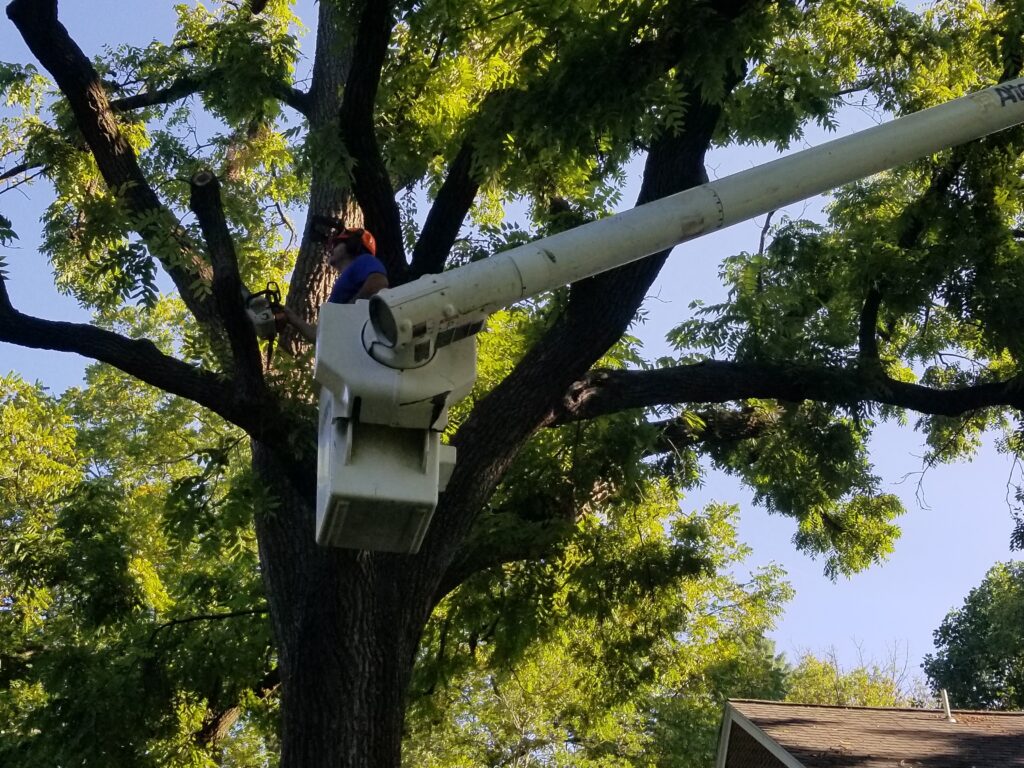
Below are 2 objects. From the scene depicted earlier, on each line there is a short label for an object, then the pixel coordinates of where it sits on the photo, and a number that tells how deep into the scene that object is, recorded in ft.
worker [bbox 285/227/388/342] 19.06
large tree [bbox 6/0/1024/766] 24.32
